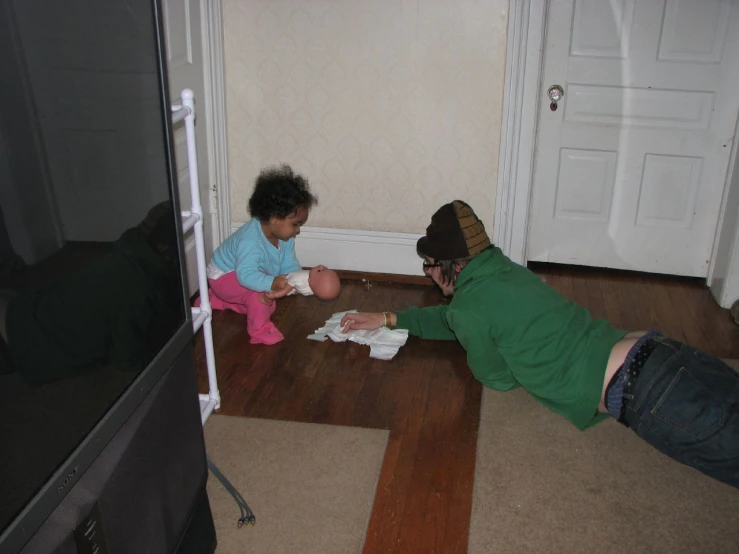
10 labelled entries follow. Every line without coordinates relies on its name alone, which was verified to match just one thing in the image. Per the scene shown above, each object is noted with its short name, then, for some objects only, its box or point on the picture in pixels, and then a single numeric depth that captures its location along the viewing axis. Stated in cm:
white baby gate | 204
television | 99
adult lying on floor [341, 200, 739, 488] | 188
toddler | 283
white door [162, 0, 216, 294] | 289
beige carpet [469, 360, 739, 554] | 193
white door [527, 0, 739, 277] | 310
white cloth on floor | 278
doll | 283
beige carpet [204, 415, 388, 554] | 192
